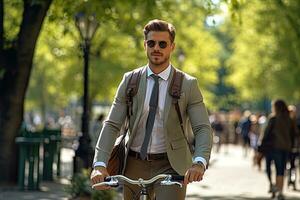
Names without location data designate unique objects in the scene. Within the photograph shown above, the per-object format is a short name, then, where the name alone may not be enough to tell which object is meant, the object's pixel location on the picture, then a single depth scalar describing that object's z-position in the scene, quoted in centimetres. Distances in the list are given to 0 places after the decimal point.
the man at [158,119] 528
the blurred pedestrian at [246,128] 3084
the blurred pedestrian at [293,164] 1649
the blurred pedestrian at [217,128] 3518
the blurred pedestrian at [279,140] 1391
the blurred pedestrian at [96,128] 1978
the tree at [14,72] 1526
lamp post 1525
